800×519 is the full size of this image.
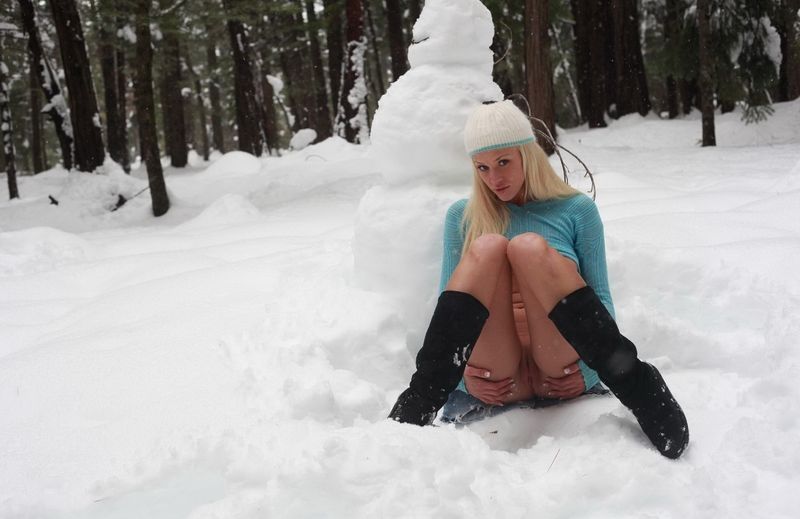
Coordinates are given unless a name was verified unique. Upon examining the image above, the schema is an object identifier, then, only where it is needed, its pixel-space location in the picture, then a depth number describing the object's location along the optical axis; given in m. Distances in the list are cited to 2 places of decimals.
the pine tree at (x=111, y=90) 10.97
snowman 2.85
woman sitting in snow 1.84
